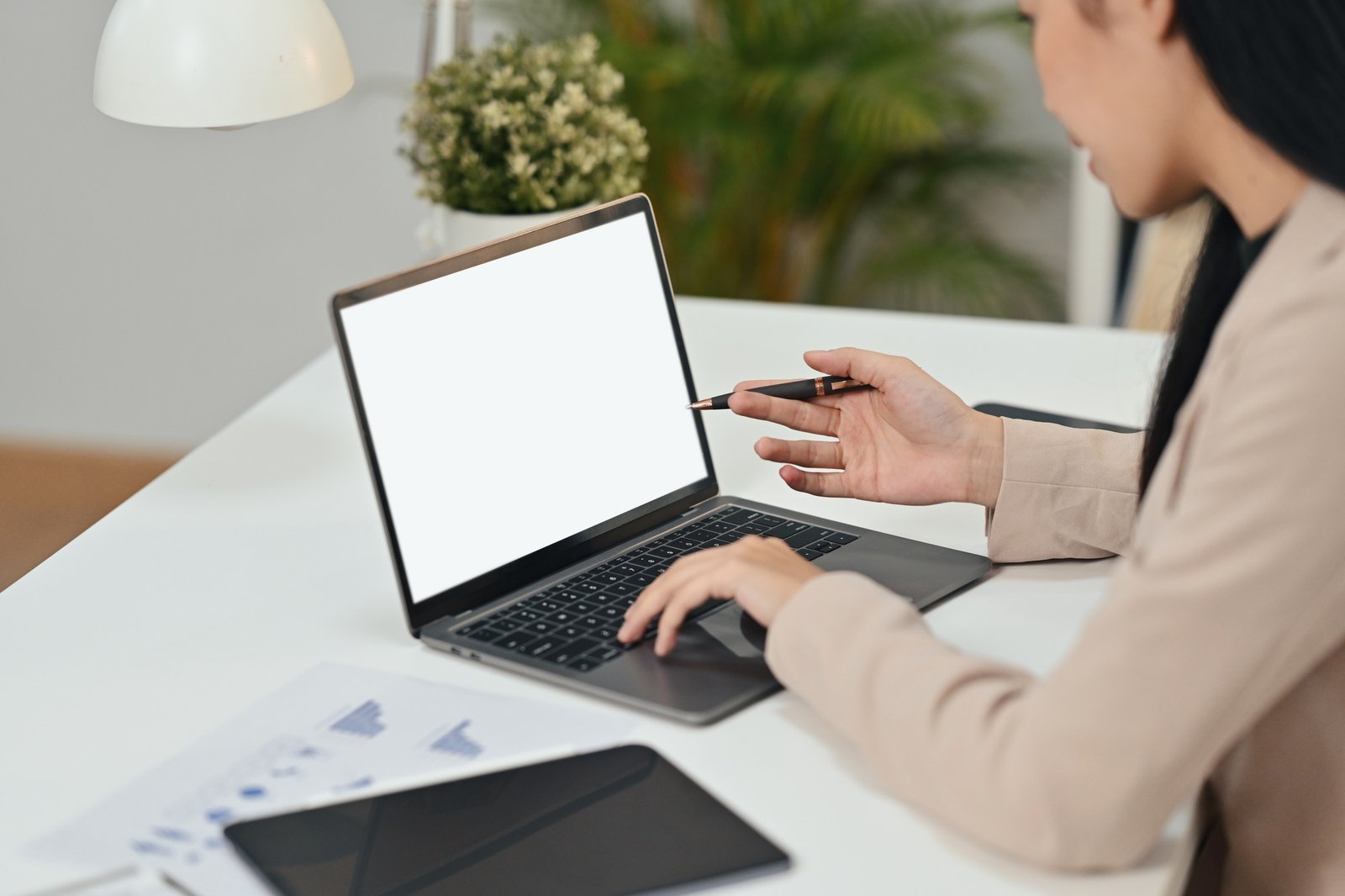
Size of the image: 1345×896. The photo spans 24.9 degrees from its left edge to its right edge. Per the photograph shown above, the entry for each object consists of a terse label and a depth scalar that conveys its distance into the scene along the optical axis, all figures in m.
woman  1.57
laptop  1.83
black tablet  1.63
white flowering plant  2.32
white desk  1.67
